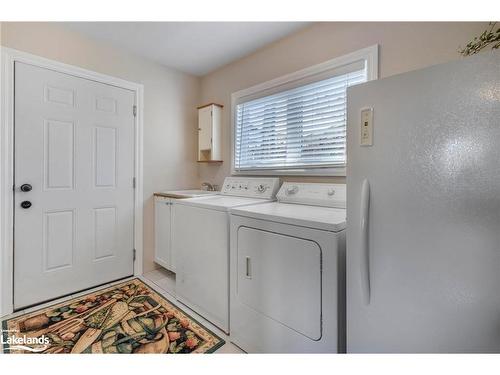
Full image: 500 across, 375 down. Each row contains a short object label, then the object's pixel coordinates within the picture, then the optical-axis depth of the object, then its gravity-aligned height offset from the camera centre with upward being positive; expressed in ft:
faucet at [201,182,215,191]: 9.92 +0.01
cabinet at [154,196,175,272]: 8.33 -1.76
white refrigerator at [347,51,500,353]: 2.54 -0.28
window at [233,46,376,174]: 6.14 +2.08
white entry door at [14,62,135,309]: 6.44 +0.04
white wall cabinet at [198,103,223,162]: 9.29 +2.27
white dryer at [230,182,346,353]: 3.81 -1.66
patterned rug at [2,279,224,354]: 5.09 -3.48
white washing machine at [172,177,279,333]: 5.62 -1.61
